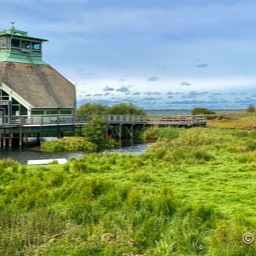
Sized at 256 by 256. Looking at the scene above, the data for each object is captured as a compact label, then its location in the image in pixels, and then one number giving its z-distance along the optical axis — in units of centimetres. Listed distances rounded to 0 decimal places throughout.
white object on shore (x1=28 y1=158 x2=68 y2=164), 2289
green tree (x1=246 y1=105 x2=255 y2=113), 10184
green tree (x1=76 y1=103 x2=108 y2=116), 5753
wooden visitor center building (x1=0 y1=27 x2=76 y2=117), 4828
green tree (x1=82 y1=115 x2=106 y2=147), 4359
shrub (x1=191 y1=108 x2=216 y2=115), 9069
